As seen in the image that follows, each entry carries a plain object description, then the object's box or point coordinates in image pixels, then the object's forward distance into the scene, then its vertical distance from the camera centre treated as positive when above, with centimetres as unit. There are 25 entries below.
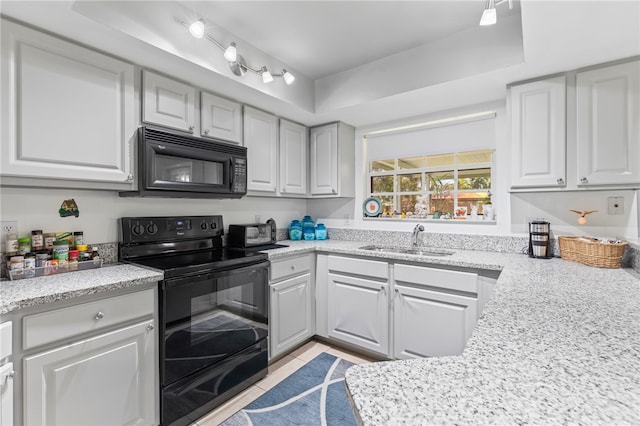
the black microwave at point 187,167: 185 +31
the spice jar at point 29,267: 152 -28
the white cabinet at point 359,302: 241 -75
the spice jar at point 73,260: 167 -27
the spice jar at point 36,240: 161 -15
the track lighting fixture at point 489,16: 140 +90
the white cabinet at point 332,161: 311 +53
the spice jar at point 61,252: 165 -22
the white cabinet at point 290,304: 237 -76
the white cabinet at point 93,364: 125 -69
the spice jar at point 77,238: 178 -15
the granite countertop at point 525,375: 52 -34
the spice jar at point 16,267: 149 -27
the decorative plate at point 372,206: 321 +6
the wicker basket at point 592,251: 175 -25
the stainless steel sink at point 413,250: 254 -35
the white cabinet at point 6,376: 113 -61
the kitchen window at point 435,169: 267 +40
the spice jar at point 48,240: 166 -15
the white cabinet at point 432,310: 205 -70
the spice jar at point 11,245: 154 -17
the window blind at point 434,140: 261 +68
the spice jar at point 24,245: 157 -17
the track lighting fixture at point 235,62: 167 +100
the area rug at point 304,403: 180 -123
